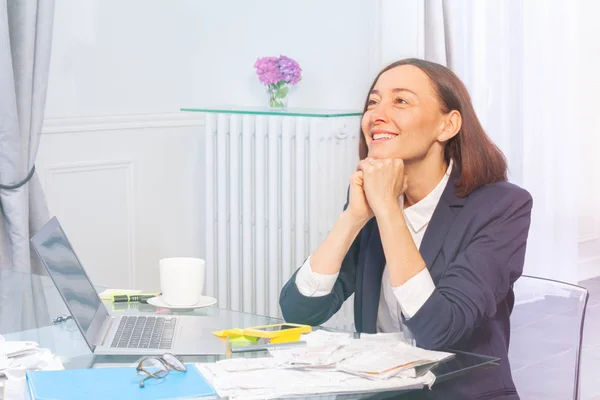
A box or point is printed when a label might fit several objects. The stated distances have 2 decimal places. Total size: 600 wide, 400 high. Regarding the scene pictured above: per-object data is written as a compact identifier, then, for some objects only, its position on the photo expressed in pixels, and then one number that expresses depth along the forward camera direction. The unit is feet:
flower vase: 15.65
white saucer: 9.73
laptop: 8.69
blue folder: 7.80
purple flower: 15.57
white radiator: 15.05
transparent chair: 9.23
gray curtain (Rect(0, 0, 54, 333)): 13.04
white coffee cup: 9.75
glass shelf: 14.88
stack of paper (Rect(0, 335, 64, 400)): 7.97
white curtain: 16.24
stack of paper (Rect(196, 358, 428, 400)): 7.89
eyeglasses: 8.06
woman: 9.26
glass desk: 8.47
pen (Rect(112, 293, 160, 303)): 9.93
